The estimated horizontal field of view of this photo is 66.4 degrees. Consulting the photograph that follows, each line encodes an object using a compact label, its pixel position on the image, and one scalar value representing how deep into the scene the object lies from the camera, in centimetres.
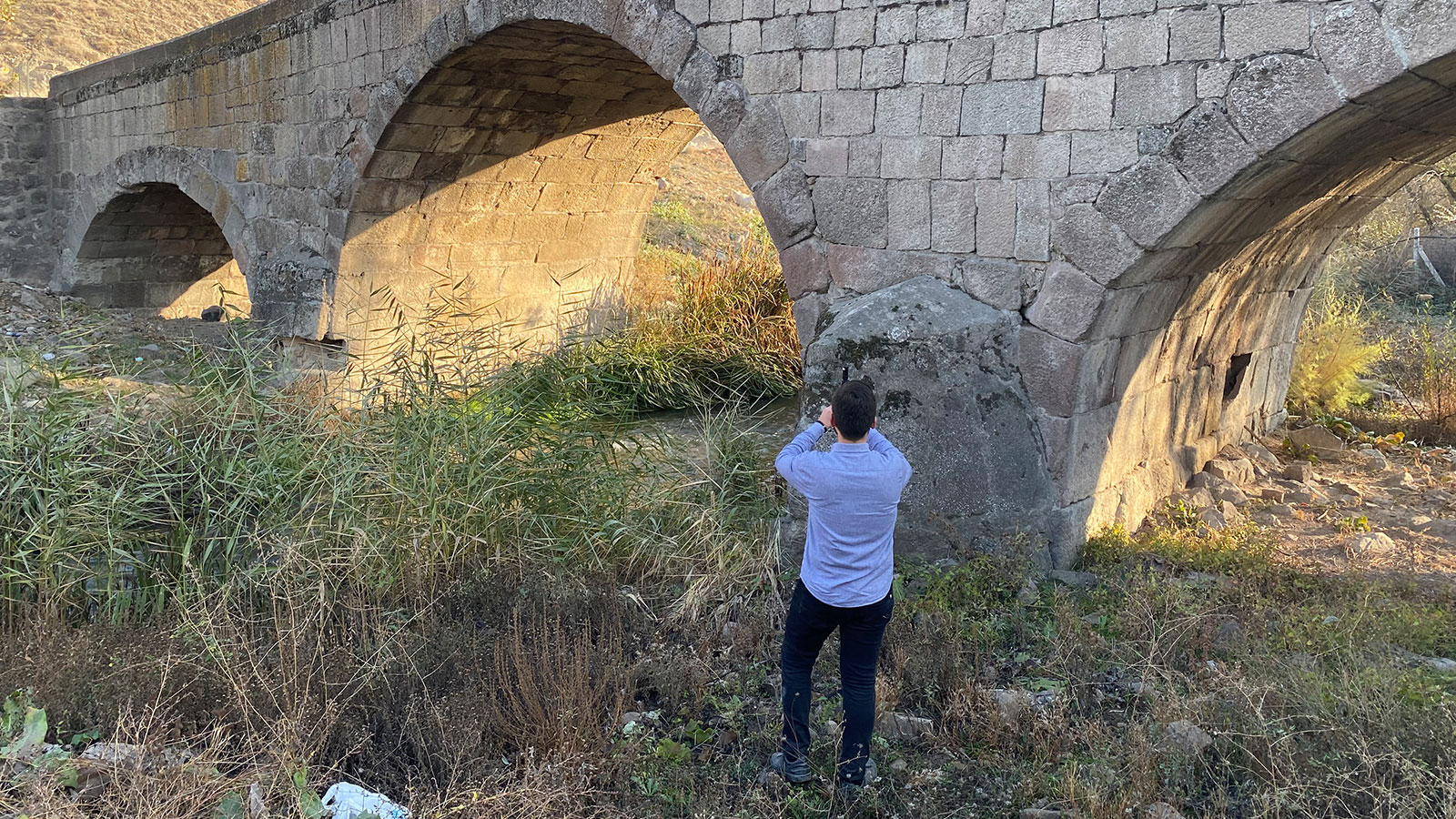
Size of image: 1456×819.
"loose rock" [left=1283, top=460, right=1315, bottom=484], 642
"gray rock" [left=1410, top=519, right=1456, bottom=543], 540
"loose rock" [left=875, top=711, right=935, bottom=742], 359
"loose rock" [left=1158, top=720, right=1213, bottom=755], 323
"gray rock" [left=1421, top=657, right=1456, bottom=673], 374
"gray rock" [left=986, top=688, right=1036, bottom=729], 354
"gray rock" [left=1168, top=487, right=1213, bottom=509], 571
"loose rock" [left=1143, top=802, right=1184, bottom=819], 296
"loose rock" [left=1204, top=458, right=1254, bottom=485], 621
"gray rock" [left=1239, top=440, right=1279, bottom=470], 665
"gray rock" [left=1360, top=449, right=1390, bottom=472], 664
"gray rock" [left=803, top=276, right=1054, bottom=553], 474
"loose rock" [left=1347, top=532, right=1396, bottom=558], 505
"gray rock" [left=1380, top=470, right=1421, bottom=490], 626
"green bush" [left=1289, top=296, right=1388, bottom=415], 800
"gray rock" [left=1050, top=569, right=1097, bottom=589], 464
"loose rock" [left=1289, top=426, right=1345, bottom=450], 704
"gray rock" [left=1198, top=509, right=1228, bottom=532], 541
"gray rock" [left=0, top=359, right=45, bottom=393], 505
